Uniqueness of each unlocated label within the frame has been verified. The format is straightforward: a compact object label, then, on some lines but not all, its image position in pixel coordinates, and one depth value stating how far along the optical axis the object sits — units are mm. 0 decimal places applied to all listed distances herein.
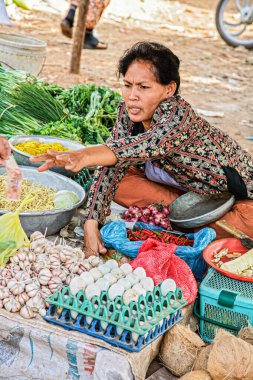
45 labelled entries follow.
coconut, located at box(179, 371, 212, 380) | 2423
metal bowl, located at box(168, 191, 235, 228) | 3492
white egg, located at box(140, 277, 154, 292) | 2732
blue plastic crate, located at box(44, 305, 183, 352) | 2469
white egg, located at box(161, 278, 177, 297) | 2744
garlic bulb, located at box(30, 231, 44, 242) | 3078
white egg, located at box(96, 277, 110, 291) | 2680
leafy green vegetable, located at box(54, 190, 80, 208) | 3582
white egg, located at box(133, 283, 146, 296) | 2666
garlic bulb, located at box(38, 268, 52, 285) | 2754
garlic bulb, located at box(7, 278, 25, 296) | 2691
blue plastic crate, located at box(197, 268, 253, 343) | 2801
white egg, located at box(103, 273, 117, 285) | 2729
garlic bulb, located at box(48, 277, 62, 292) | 2744
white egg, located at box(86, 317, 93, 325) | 2537
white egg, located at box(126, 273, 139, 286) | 2746
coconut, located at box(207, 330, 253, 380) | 2408
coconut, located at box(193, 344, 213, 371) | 2512
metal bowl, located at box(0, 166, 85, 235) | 3301
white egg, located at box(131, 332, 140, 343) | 2463
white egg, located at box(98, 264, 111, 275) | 2824
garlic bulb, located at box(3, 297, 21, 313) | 2652
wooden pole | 6879
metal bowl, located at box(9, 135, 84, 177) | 4012
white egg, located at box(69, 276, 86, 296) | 2635
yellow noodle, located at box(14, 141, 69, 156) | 4051
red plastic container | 3111
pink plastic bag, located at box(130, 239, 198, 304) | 2869
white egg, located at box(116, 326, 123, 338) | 2492
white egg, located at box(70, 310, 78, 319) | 2554
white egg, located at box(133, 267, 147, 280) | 2818
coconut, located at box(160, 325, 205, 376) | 2641
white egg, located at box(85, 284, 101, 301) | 2607
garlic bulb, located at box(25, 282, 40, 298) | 2678
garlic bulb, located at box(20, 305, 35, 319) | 2617
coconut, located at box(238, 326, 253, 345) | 2635
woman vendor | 3078
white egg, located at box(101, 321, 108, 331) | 2511
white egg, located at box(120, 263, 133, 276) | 2850
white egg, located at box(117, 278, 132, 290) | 2684
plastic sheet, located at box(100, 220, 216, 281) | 3225
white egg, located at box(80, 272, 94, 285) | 2704
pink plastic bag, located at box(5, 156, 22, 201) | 2916
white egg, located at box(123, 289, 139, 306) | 2612
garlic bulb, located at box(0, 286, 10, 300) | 2680
